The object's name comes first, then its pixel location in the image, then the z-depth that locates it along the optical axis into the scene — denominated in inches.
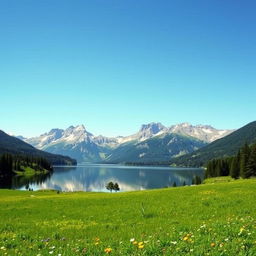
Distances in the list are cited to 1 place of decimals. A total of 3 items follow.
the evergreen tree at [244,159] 4736.7
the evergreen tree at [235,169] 5260.8
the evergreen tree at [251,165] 4503.0
